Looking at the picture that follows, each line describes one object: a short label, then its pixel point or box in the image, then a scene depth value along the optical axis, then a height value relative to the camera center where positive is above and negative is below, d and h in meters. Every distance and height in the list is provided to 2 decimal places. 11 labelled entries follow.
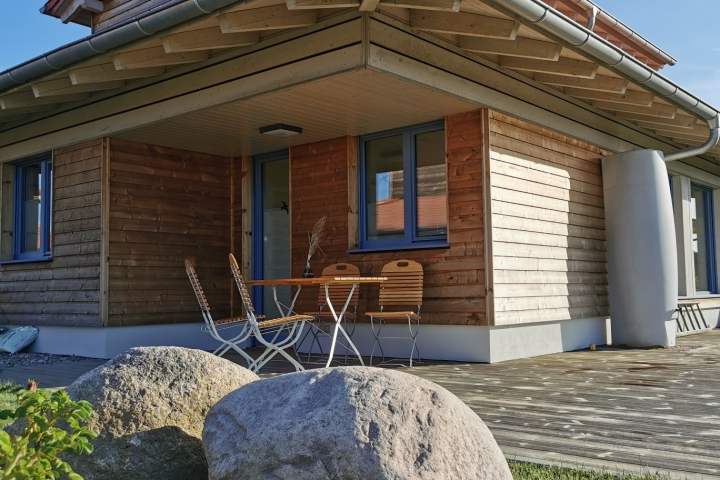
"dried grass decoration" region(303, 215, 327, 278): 7.72 +0.48
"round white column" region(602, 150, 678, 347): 8.16 +0.26
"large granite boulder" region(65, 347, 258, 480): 2.66 -0.45
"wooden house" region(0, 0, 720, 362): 6.07 +1.24
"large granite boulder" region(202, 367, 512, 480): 2.13 -0.44
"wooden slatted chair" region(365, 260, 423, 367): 7.12 -0.06
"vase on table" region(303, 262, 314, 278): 7.59 +0.11
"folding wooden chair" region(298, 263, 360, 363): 7.62 -0.10
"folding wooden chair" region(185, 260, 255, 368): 5.84 -0.20
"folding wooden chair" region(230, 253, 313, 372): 5.60 -0.27
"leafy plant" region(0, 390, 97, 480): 1.70 -0.36
